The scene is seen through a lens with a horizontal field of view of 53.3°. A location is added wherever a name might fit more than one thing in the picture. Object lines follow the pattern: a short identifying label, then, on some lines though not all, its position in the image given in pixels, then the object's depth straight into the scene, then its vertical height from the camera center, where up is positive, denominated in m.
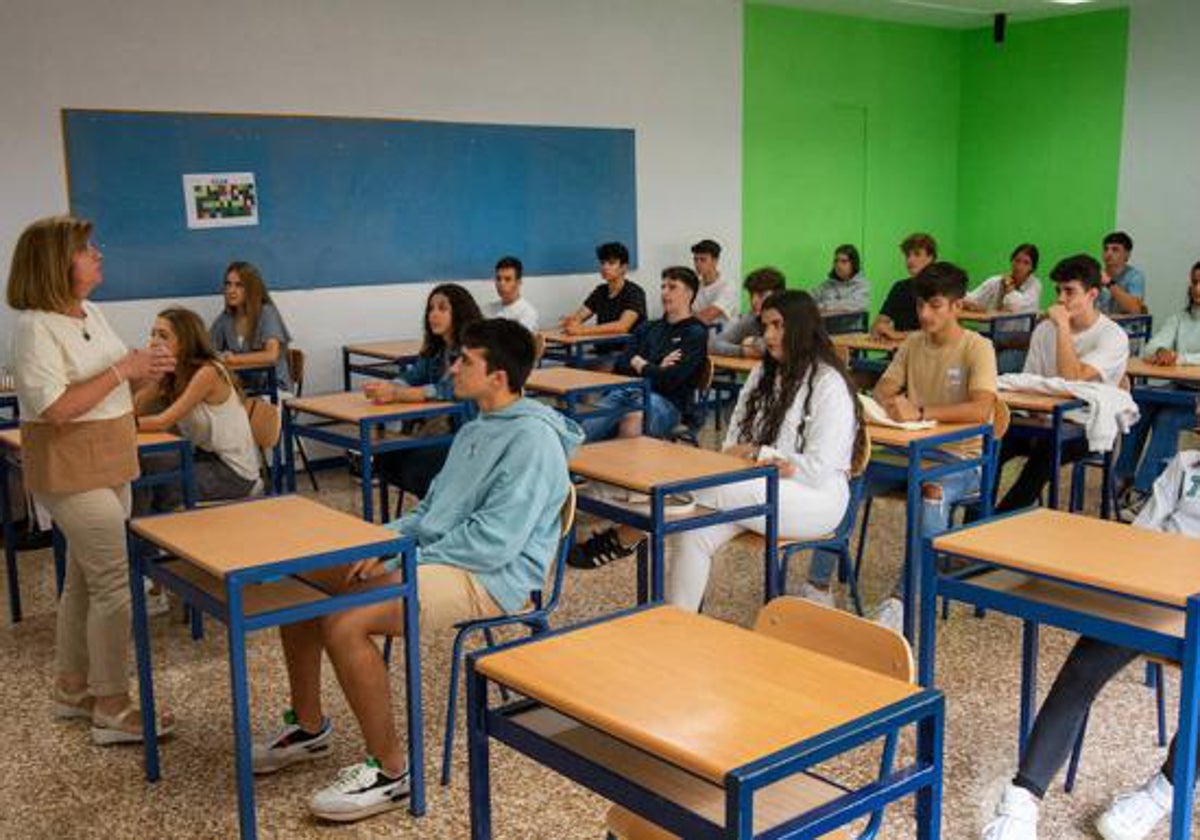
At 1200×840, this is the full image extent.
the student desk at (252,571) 2.44 -0.75
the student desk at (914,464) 3.69 -0.79
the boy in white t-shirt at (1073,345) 4.64 -0.53
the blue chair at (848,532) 3.56 -0.95
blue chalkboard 6.02 +0.15
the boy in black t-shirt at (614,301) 7.16 -0.49
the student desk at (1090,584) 2.21 -0.72
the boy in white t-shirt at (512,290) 6.90 -0.40
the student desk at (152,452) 3.83 -0.76
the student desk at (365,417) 4.32 -0.72
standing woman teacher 2.99 -0.51
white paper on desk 3.84 -0.66
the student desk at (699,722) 1.54 -0.67
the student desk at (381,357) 6.23 -0.70
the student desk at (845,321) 7.79 -0.69
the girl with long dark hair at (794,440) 3.48 -0.67
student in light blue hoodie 2.72 -0.79
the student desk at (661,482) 3.06 -0.69
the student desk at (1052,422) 4.36 -0.76
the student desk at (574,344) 6.77 -0.71
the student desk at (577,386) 5.07 -0.70
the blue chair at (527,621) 2.85 -0.94
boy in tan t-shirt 3.91 -0.57
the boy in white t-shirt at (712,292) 7.54 -0.47
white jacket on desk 4.38 -0.71
